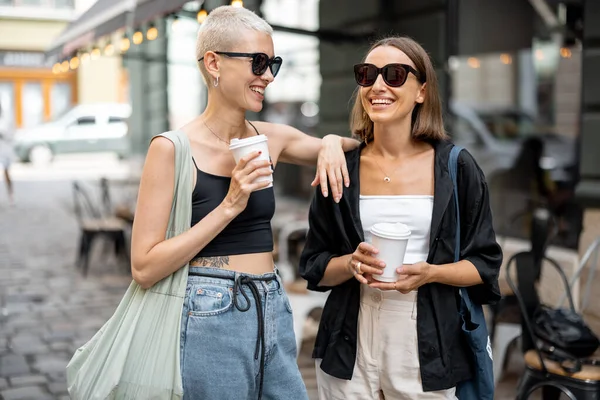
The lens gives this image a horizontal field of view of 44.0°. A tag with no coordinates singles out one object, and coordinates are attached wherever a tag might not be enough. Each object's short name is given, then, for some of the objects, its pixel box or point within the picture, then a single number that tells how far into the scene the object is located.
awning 5.63
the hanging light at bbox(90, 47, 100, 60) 9.19
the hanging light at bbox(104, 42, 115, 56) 8.39
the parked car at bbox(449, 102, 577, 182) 12.38
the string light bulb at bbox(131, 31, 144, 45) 7.63
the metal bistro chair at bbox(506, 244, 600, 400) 3.50
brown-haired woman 2.23
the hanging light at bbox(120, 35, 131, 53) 8.10
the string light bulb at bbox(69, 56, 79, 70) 9.75
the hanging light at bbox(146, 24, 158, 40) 7.05
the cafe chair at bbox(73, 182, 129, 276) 8.37
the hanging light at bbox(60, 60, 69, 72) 9.89
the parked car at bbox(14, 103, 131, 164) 11.17
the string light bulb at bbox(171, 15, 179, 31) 7.11
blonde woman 1.97
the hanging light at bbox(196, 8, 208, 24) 5.91
